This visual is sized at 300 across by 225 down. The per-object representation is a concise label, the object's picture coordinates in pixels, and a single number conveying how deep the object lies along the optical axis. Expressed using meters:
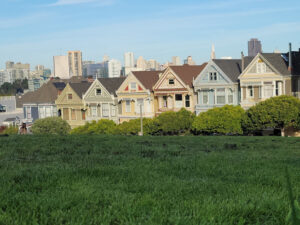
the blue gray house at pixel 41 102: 67.12
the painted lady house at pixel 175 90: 52.75
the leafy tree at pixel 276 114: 38.97
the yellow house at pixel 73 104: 61.41
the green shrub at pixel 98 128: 49.63
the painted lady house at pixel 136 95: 55.21
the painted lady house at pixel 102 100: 58.41
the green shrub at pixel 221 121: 42.25
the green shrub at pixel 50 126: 53.94
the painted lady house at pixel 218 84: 49.41
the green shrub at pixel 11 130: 58.38
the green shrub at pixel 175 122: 45.72
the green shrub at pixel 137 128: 47.08
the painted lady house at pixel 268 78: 46.06
